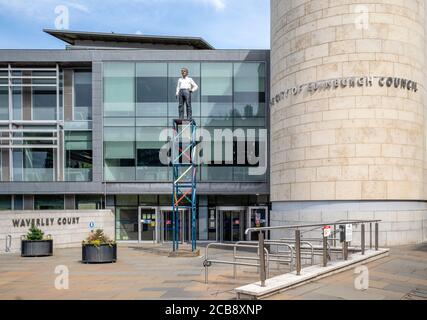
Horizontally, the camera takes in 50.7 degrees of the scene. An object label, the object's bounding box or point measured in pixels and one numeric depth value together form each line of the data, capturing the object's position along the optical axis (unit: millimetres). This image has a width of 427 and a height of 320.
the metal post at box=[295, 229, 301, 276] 9648
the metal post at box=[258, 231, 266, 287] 8539
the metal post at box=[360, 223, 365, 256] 13281
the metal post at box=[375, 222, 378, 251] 13973
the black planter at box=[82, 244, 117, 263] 16234
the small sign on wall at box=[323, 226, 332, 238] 10375
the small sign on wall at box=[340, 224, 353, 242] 11773
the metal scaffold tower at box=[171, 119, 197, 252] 22556
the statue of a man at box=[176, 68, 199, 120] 21047
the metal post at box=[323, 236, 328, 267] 10891
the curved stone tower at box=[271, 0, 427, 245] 18766
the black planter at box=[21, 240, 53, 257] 19266
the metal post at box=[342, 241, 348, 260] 12095
